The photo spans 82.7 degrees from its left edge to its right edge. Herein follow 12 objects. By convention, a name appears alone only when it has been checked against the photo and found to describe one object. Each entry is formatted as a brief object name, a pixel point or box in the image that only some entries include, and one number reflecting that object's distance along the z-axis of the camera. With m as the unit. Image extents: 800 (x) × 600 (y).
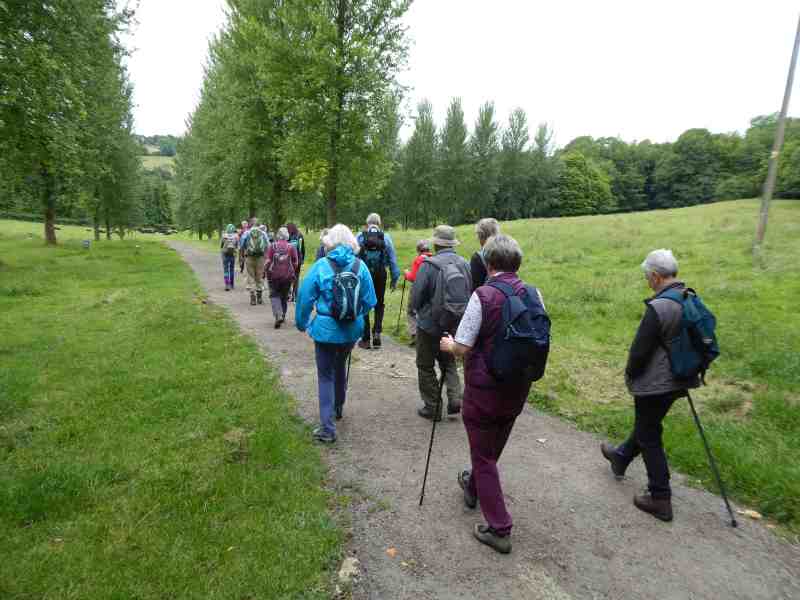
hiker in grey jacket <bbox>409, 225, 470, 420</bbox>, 5.45
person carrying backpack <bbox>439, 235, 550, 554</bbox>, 3.18
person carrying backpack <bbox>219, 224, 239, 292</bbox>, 14.15
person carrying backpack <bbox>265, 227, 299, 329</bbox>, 10.01
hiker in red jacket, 8.27
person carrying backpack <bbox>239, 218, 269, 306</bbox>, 12.34
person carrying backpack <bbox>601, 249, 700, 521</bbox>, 3.77
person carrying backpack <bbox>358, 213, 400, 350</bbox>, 8.04
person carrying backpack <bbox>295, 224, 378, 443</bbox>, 4.76
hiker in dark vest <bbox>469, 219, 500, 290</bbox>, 5.87
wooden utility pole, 13.20
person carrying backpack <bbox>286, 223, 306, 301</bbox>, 12.07
